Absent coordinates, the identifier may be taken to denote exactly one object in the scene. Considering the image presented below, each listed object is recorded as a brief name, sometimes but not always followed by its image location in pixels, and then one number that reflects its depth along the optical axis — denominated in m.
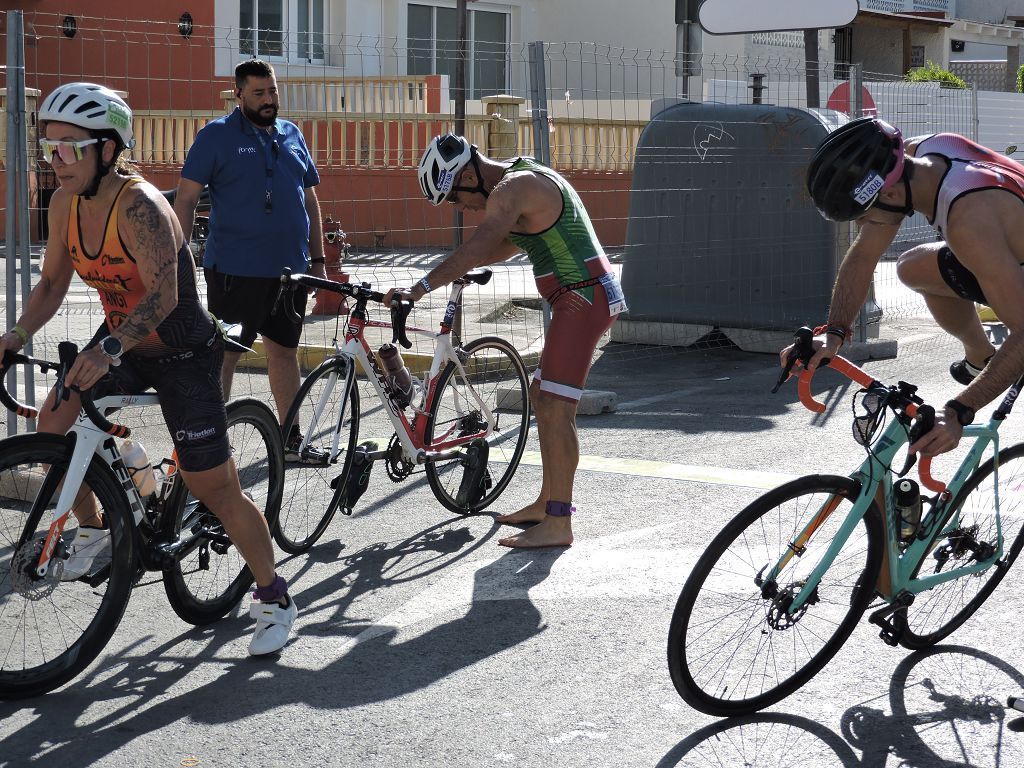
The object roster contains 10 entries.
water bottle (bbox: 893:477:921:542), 4.09
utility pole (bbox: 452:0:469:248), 9.99
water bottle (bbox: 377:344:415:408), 6.04
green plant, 33.91
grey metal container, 11.07
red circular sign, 12.08
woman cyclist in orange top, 4.16
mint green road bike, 3.88
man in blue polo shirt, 6.74
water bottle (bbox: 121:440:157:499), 4.46
